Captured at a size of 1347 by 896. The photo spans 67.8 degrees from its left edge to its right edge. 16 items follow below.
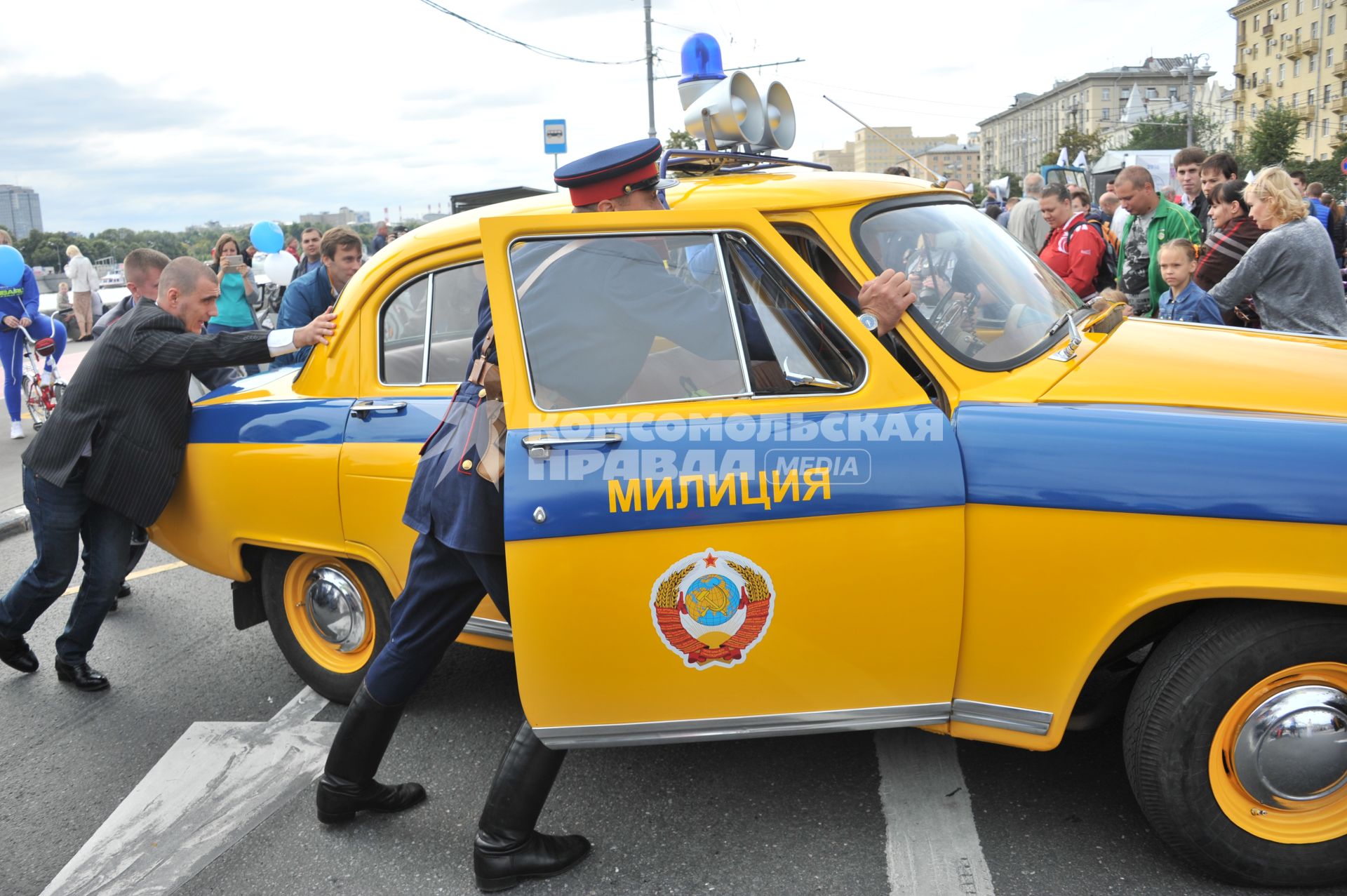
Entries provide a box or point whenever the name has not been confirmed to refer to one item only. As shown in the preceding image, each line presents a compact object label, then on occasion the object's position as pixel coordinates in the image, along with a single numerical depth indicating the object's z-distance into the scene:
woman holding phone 7.96
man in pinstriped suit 4.15
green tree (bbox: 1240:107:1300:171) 47.78
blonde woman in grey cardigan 4.88
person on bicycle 9.72
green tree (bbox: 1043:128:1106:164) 76.06
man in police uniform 2.78
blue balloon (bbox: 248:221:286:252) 9.91
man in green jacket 6.02
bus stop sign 17.81
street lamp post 56.47
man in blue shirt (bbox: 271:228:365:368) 5.66
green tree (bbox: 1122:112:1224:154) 78.00
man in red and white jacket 6.55
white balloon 9.88
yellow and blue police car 2.46
